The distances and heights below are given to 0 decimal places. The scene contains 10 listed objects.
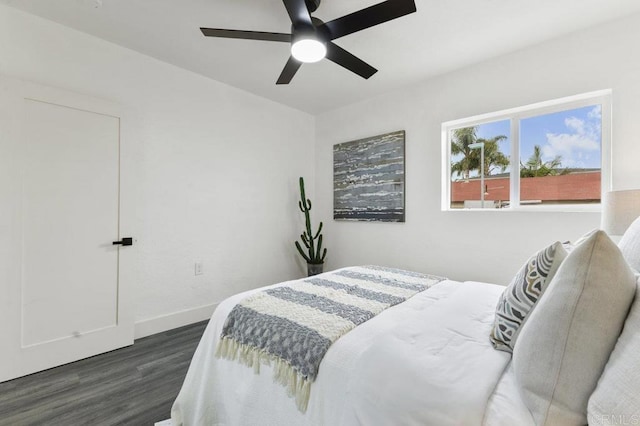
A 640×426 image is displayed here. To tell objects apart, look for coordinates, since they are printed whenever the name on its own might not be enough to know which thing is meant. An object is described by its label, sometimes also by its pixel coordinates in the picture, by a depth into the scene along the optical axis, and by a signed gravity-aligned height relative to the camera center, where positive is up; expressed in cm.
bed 68 -49
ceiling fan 149 +107
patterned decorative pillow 97 -29
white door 195 -15
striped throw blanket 111 -49
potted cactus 373 -43
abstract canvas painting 323 +42
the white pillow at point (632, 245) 98 -12
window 225 +52
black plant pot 371 -72
